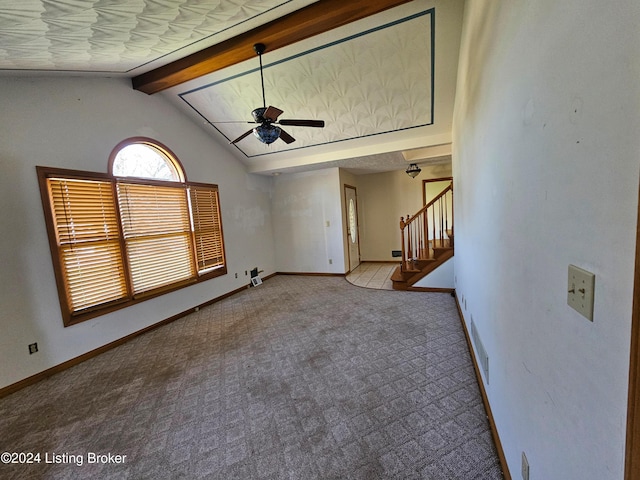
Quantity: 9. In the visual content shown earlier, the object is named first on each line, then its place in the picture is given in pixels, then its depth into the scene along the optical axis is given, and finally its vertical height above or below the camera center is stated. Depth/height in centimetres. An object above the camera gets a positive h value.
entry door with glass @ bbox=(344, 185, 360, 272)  648 -32
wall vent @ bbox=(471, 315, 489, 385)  187 -115
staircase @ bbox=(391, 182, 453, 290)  455 -86
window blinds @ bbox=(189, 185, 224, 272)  452 -4
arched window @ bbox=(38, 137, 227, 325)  290 +1
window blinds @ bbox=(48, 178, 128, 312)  288 -10
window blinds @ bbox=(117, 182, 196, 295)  355 -9
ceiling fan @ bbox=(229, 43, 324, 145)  270 +105
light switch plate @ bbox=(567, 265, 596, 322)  65 -24
